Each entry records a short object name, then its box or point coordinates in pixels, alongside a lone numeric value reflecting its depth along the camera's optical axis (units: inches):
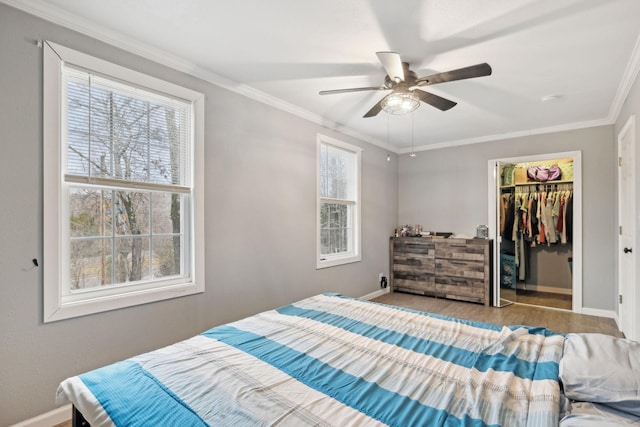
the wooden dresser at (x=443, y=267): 178.9
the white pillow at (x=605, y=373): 41.9
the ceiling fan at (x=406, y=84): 81.7
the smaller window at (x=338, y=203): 161.8
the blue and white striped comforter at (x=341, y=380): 42.3
